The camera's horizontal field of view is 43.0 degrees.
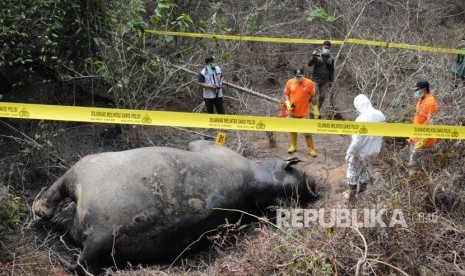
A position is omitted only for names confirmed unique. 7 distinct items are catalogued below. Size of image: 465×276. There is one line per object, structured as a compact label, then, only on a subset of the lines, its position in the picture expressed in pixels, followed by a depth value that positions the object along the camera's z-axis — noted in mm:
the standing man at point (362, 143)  6805
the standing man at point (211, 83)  9055
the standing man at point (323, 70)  9607
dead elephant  5789
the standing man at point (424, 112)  7045
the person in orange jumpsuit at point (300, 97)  8562
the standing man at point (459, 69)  9466
